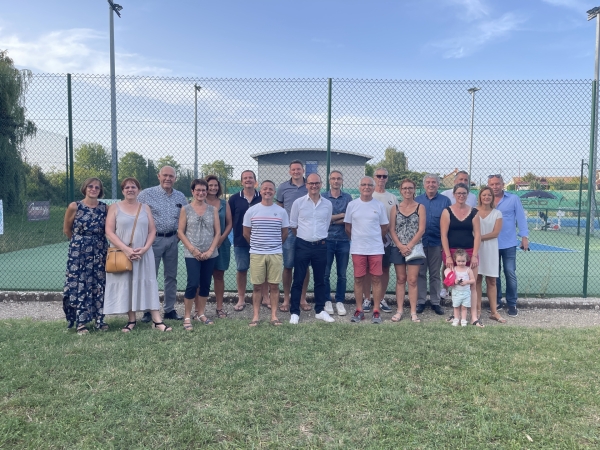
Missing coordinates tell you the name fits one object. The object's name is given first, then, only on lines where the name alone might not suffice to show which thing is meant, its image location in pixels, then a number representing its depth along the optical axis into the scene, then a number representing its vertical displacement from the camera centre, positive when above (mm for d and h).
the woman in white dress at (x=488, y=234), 5227 -375
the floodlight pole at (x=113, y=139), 6211 +857
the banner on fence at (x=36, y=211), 7957 -268
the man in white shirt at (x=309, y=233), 5016 -379
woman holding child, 5066 -339
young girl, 5023 -960
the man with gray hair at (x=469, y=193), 5539 +160
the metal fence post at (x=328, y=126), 6137 +1068
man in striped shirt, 4844 -462
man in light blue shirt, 5543 -316
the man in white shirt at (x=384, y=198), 5434 +46
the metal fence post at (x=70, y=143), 6180 +808
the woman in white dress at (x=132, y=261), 4578 -692
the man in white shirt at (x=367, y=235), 5102 -398
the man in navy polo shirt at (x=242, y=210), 5414 -130
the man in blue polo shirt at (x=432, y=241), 5508 -499
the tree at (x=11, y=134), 7526 +1164
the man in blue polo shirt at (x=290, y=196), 5480 +55
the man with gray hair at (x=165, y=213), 4961 -168
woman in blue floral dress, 4566 -647
